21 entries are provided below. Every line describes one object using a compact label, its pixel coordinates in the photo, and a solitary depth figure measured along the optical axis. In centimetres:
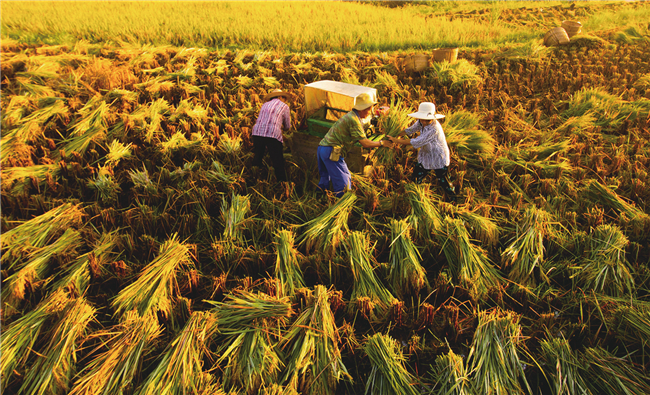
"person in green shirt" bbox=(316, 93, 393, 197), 293
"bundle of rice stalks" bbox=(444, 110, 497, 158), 347
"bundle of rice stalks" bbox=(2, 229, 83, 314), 217
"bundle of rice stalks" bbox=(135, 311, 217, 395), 166
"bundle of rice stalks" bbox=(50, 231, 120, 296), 224
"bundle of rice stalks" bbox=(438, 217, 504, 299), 217
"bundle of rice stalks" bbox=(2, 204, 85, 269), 256
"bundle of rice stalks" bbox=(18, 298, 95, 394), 172
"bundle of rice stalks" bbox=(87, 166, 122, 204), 315
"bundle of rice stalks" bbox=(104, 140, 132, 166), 358
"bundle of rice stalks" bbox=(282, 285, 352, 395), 173
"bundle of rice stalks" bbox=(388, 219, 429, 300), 222
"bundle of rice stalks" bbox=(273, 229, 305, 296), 221
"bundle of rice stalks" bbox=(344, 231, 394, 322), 207
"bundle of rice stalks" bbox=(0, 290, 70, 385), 184
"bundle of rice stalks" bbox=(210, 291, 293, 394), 173
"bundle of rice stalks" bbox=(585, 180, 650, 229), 252
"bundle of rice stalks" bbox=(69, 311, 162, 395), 166
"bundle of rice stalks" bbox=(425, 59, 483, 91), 521
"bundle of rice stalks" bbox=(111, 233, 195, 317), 205
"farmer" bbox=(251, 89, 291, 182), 333
